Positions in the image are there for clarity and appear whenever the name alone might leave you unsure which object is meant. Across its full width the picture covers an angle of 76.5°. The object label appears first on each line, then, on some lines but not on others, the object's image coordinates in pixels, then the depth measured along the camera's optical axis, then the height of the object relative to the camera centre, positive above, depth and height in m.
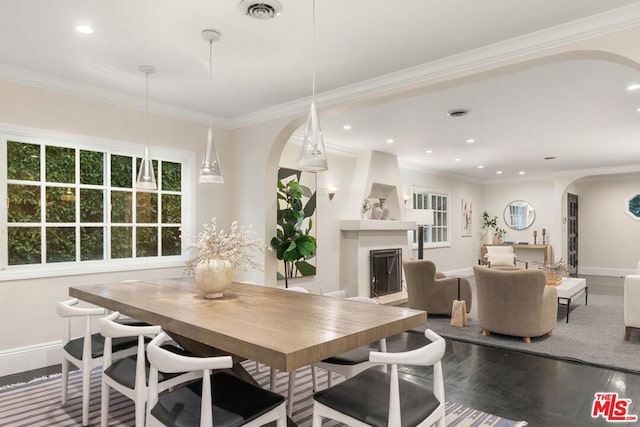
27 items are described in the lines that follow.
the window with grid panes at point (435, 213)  8.95 +0.13
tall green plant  4.76 -0.15
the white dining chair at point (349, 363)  2.27 -0.82
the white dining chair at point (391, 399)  1.57 -0.78
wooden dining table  1.59 -0.51
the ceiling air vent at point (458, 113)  4.62 +1.22
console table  9.90 -0.74
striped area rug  2.63 -1.31
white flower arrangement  2.64 -0.19
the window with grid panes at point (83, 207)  3.54 +0.11
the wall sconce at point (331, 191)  6.30 +0.43
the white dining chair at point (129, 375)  2.02 -0.84
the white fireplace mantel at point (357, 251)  6.48 -0.52
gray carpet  3.91 -1.34
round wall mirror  10.72 +0.10
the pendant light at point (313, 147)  2.22 +0.39
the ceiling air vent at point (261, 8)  2.35 +1.25
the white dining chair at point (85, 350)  2.50 -0.85
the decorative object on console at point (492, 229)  11.04 -0.29
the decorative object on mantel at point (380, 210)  7.11 +0.15
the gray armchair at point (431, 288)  5.41 -0.93
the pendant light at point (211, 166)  2.96 +0.38
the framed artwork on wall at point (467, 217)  10.34 +0.04
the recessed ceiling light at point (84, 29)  2.63 +1.25
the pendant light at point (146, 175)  3.22 +0.35
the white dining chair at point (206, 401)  1.58 -0.80
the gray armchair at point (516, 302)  4.26 -0.91
